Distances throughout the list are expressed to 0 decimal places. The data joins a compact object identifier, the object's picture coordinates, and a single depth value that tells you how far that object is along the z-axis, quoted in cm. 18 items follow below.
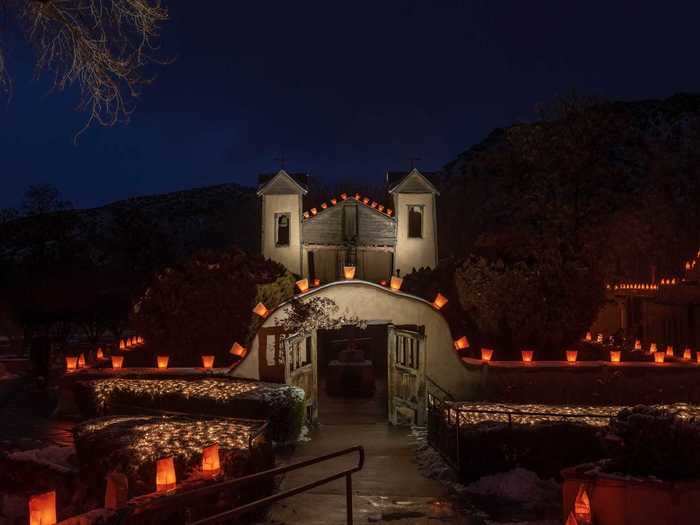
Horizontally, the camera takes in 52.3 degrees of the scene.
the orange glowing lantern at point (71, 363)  1658
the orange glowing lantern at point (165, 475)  809
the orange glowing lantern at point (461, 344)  1625
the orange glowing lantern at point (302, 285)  1652
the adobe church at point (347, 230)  2672
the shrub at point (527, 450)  1122
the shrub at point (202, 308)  1752
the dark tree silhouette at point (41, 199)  4078
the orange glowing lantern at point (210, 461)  876
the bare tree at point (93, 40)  541
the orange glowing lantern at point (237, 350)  1609
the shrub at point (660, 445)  732
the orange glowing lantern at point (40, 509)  655
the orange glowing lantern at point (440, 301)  1689
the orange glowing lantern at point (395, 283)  1642
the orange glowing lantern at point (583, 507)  765
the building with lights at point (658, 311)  1862
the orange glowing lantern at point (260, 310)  1602
